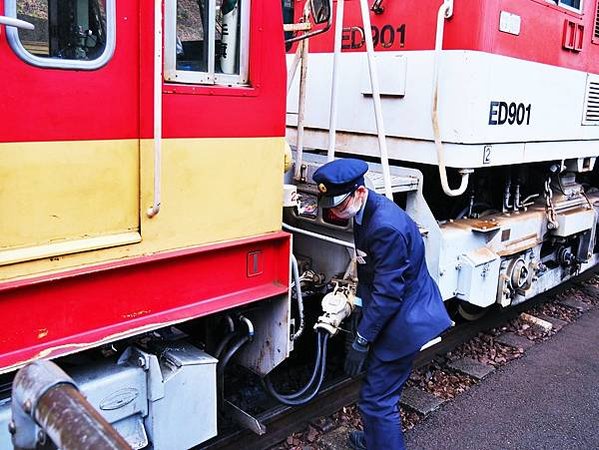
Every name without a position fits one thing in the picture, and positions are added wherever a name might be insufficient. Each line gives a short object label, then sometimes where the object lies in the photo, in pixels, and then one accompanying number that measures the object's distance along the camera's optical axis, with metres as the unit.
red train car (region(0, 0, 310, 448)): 2.14
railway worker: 3.11
